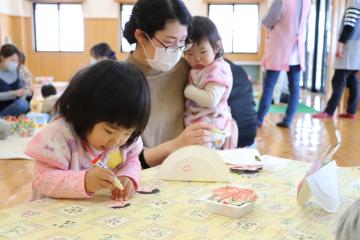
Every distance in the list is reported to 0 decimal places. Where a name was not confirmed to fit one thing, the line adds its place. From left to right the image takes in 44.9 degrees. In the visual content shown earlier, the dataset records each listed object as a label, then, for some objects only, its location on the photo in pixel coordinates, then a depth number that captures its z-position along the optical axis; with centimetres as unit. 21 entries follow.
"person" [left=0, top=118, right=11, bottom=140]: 391
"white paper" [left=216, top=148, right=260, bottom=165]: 128
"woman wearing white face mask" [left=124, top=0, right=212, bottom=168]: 144
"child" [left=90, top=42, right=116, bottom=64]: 500
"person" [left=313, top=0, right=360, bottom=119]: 460
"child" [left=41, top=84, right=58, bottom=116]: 467
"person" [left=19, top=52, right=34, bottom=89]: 486
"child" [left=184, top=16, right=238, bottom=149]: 161
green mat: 579
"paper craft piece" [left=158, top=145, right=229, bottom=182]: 113
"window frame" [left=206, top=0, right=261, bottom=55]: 996
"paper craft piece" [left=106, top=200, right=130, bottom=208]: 93
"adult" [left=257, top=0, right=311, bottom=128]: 423
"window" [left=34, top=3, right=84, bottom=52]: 1027
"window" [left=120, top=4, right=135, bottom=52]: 1011
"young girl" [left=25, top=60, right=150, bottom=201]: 95
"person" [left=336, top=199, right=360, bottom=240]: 60
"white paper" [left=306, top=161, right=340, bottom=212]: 91
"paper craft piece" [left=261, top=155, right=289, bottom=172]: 122
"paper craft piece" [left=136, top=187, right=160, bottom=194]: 103
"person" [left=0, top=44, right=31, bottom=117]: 465
